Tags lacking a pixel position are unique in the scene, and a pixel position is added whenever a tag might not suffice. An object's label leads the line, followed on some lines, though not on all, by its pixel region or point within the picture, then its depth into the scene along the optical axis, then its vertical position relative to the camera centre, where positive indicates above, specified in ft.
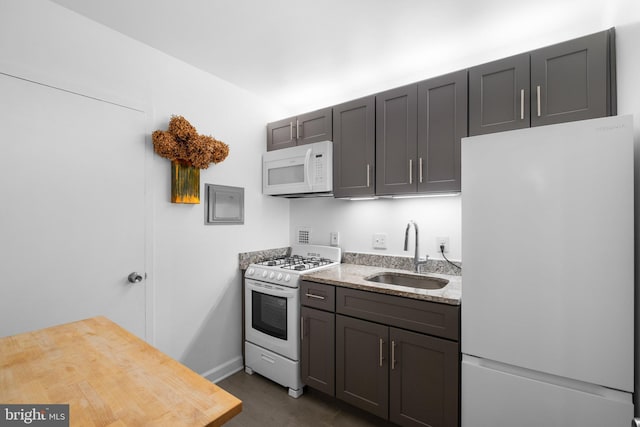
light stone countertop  5.30 -1.49
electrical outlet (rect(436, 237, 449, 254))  7.16 -0.73
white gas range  7.11 -2.73
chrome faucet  7.17 -1.07
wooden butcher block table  2.21 -1.51
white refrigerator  3.83 -0.90
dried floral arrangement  6.41 +1.56
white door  4.81 +0.08
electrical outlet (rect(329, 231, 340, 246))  9.06 -0.77
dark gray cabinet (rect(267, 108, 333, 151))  8.08 +2.46
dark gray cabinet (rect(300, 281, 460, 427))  5.15 -2.79
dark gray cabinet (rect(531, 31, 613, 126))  4.78 +2.28
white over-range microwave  7.88 +1.22
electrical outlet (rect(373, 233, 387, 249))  8.20 -0.78
